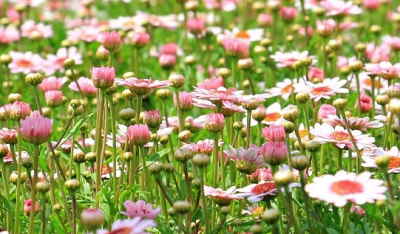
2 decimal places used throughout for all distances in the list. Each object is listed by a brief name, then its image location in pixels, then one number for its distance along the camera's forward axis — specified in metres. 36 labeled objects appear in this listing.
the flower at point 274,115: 4.78
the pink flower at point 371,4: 7.61
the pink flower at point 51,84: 5.40
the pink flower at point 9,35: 6.84
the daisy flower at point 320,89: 4.38
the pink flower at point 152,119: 4.10
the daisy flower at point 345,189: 3.05
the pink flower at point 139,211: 3.43
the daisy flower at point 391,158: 3.62
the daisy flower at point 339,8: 6.17
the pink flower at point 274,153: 3.40
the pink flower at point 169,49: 6.84
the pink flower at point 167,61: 5.90
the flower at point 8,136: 4.00
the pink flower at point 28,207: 3.97
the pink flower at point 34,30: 7.16
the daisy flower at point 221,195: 3.56
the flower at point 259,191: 3.47
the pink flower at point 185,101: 4.37
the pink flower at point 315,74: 5.71
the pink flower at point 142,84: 3.96
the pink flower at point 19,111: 3.99
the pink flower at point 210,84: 4.57
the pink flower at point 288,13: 7.47
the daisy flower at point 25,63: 6.03
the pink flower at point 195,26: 6.96
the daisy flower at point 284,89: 5.16
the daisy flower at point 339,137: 3.78
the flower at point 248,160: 3.75
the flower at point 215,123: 3.87
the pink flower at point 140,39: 5.76
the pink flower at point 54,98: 5.00
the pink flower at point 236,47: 5.35
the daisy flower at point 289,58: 5.44
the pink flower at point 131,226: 3.09
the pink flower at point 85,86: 5.04
